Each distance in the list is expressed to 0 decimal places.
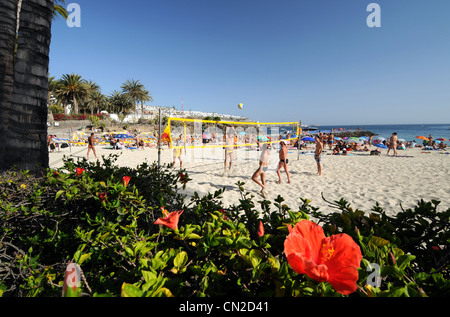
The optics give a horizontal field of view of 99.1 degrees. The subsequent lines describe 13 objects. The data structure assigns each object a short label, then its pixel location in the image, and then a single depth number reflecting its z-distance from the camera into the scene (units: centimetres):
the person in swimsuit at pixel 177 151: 948
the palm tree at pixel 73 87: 3872
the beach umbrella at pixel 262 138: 2096
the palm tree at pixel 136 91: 5100
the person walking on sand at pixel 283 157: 738
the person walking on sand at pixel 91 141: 1268
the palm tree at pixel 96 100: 4831
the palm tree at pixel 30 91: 277
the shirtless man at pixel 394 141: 1494
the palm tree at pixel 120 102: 5259
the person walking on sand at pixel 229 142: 873
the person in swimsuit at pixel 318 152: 844
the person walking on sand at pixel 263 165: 600
